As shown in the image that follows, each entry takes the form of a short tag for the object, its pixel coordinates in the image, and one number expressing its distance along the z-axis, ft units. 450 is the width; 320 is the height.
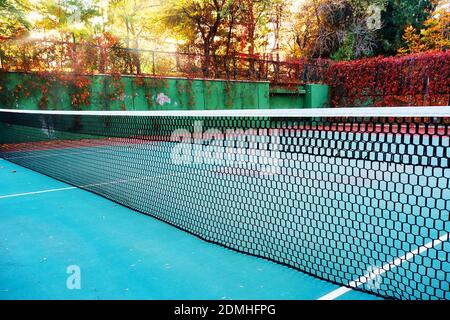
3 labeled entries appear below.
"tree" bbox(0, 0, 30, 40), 39.37
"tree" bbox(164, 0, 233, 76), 57.00
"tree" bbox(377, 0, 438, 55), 72.02
